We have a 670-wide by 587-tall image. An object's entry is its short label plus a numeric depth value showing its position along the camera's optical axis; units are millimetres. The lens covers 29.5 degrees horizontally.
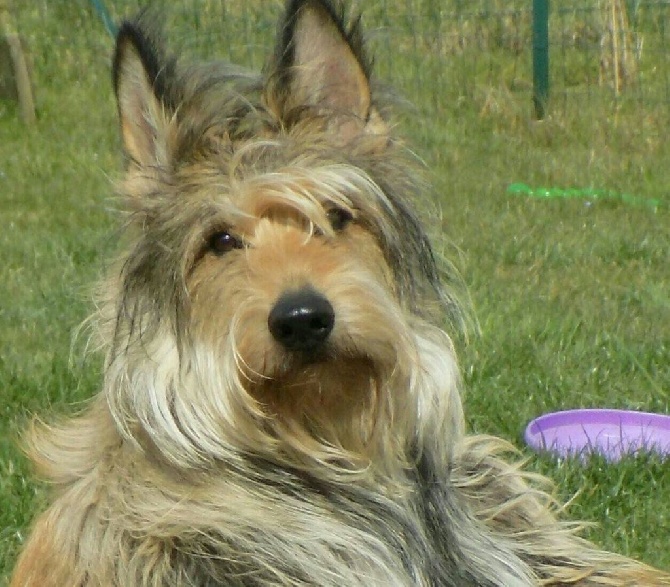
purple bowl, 4836
